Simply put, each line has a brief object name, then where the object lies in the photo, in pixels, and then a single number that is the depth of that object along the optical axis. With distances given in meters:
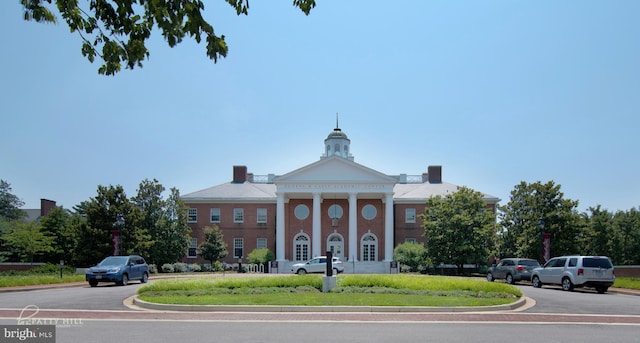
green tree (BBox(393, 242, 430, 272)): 49.45
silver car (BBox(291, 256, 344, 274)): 39.59
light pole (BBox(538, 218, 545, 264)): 33.23
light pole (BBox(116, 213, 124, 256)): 33.77
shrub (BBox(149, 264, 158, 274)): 43.53
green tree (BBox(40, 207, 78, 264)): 46.19
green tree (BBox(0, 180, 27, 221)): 80.25
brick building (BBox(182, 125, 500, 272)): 54.66
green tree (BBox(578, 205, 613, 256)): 58.38
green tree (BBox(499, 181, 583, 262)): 40.97
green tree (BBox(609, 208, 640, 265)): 58.91
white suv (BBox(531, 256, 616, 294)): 24.38
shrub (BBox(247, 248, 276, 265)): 52.41
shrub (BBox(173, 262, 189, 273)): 46.94
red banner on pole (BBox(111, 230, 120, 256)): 34.72
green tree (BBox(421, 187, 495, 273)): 43.97
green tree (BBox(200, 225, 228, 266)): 52.09
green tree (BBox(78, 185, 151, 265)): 40.19
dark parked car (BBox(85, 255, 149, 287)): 26.36
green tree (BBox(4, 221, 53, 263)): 43.56
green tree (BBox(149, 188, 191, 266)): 47.09
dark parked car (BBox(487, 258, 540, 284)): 30.23
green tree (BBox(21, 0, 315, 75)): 5.78
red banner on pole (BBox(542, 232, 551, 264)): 32.94
